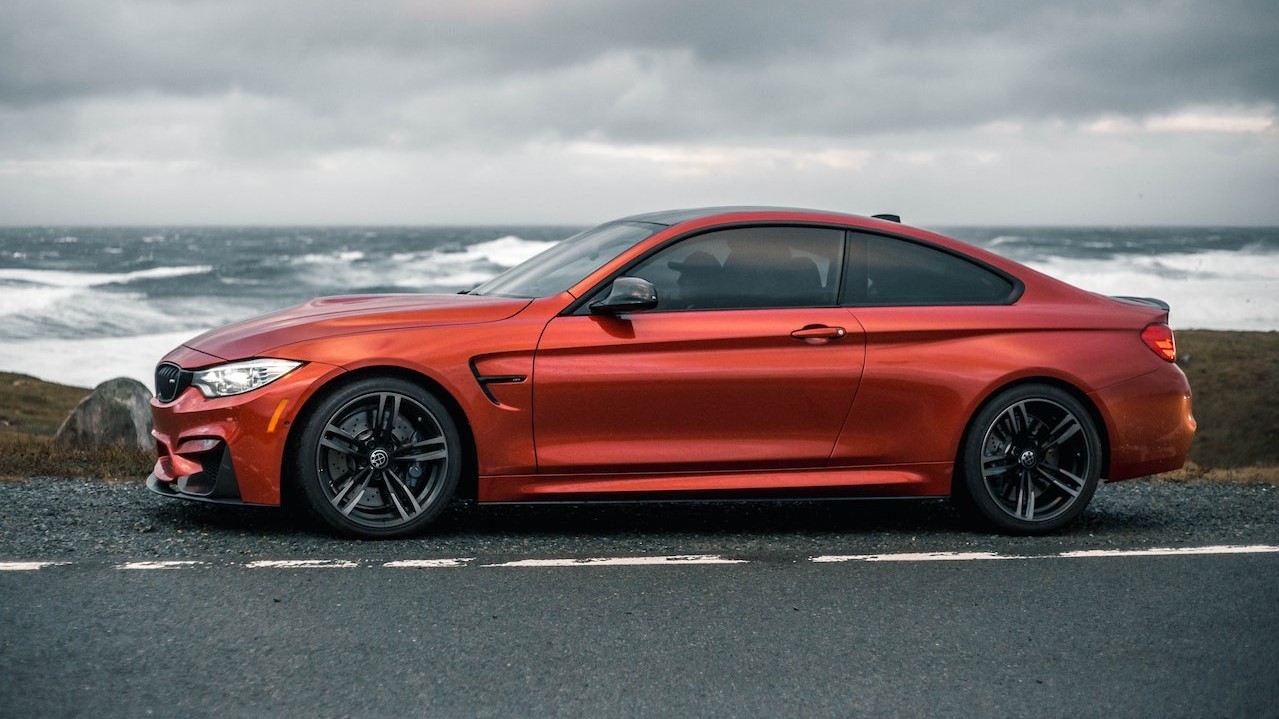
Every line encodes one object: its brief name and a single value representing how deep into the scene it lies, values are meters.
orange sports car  5.62
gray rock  10.89
